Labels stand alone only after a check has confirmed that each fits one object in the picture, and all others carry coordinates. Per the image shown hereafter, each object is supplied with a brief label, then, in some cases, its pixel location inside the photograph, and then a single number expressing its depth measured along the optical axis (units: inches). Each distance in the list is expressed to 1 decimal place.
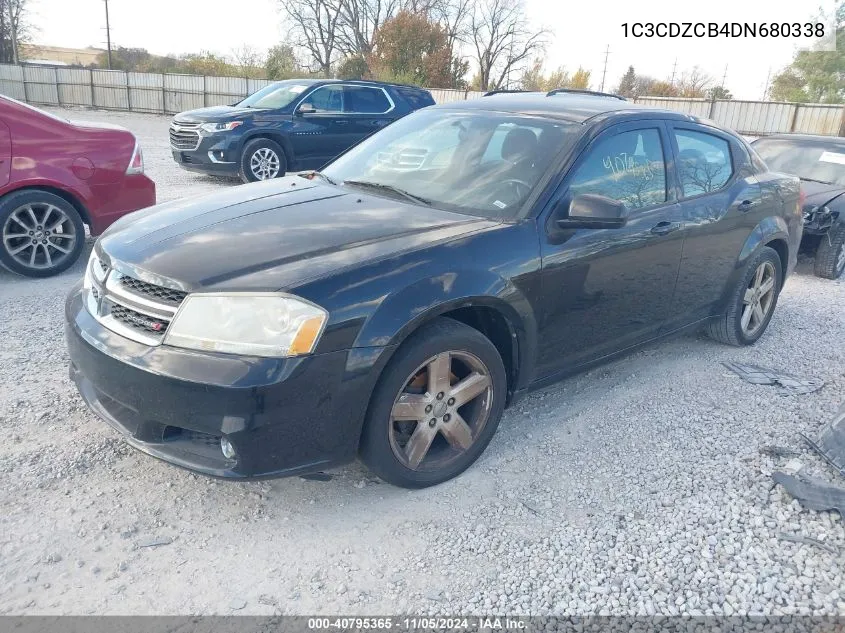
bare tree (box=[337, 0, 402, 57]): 1887.3
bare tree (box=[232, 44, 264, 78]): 1381.6
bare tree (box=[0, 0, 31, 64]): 1589.6
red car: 219.0
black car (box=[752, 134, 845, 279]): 283.3
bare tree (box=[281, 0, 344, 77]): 1895.9
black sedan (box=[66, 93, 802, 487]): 100.6
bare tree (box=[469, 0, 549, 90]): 2041.1
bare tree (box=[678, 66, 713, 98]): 2087.8
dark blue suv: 420.8
